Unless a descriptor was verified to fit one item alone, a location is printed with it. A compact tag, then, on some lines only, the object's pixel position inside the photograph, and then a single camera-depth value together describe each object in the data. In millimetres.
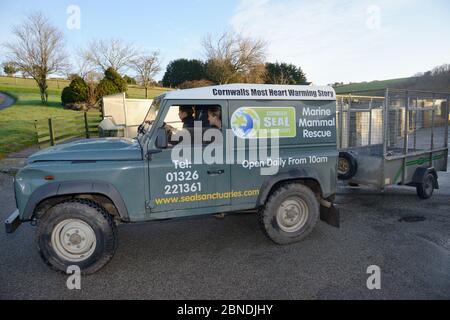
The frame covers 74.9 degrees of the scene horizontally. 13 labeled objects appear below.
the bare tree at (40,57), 27453
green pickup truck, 3592
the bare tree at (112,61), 32750
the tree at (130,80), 43269
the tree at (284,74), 35344
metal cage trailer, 5941
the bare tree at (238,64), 30719
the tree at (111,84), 24094
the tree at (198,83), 31625
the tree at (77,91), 24391
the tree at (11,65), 27969
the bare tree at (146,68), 34281
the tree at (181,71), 44062
